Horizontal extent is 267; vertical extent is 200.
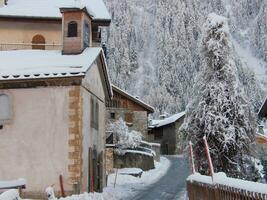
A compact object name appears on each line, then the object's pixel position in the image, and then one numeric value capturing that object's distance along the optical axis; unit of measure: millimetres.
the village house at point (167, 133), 61897
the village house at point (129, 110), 48938
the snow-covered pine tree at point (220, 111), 17188
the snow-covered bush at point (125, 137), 37656
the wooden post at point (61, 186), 17859
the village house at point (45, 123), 18172
